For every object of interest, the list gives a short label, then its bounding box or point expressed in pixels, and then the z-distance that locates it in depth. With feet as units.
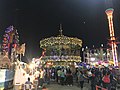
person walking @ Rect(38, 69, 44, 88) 26.26
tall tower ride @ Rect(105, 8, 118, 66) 61.44
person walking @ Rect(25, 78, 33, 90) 19.75
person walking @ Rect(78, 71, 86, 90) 23.64
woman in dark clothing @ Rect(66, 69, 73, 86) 29.73
